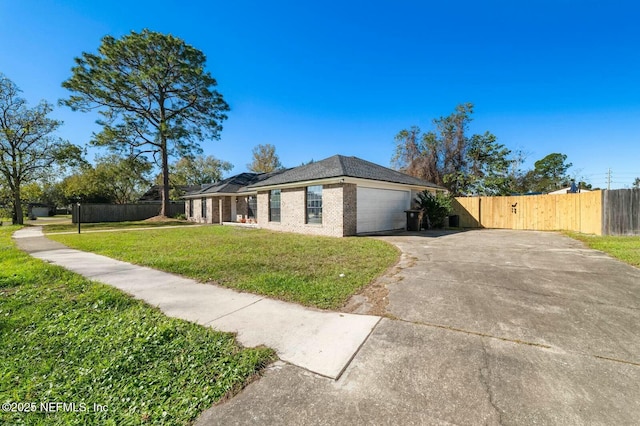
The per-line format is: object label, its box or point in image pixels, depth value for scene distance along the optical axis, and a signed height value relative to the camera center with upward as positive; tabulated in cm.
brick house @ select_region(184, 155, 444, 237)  1182 +60
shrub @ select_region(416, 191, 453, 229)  1480 +5
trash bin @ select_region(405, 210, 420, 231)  1394 -60
